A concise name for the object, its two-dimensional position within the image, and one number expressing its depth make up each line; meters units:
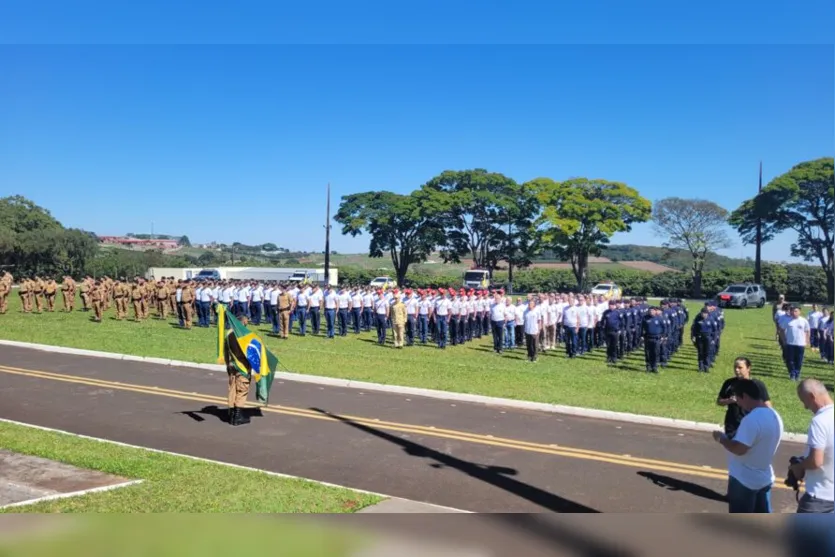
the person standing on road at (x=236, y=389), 8.55
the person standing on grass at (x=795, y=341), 12.43
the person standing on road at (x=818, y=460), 4.01
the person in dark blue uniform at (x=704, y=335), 13.65
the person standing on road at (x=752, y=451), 4.34
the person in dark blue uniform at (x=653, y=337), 13.76
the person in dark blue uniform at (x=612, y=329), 15.06
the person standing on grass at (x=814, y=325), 13.26
